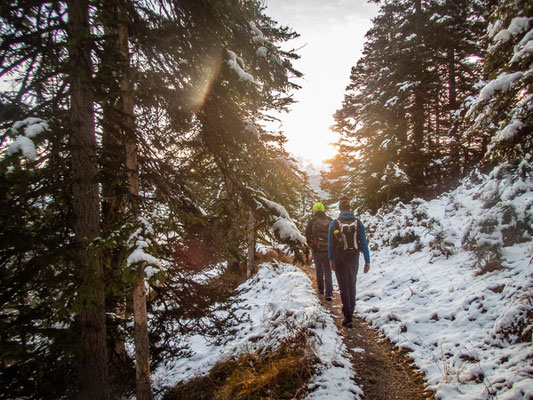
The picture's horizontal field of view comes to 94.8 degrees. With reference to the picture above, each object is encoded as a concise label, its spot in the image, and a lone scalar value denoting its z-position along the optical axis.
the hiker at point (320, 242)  7.43
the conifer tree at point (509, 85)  3.93
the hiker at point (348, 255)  5.54
